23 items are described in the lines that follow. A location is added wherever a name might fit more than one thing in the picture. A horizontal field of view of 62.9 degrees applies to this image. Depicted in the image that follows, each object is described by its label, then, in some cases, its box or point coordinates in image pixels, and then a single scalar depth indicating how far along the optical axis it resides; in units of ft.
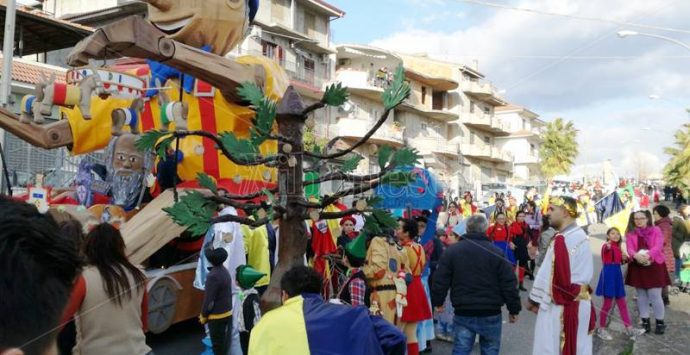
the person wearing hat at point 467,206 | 50.47
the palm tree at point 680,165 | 90.79
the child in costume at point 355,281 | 16.28
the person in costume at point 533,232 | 40.60
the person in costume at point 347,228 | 24.48
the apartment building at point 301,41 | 81.87
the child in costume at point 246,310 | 16.49
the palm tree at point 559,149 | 153.89
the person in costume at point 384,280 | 17.78
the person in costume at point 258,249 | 20.30
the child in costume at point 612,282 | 24.11
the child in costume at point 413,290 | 19.24
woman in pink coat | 23.81
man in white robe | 15.97
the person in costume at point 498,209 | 37.24
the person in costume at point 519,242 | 36.50
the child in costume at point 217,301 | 16.78
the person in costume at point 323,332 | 8.19
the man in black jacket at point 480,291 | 16.24
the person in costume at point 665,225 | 29.35
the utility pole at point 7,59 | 31.07
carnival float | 10.57
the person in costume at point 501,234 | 33.01
